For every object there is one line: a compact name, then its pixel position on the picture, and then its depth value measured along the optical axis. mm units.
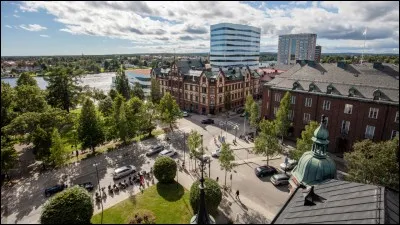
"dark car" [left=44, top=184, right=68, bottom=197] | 25891
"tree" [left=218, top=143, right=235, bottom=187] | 29234
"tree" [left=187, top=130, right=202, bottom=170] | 33969
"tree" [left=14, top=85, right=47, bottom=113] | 38988
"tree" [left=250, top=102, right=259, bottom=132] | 48000
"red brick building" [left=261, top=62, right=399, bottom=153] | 31281
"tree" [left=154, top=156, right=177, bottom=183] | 28797
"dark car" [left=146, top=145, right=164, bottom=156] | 39562
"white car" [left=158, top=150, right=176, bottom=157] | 38669
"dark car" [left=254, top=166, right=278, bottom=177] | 32312
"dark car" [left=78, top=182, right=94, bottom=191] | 28312
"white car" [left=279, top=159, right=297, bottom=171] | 33709
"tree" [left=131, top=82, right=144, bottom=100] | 72000
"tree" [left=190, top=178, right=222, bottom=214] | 21269
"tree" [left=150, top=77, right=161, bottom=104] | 67350
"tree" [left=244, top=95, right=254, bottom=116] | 53038
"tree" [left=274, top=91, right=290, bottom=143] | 39688
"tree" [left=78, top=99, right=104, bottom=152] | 36219
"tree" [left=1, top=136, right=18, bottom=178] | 18719
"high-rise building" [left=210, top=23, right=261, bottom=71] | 127500
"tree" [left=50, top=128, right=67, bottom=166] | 28922
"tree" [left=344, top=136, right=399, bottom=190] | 19219
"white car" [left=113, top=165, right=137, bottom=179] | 31620
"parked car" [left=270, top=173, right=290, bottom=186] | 30164
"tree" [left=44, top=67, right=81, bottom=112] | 50656
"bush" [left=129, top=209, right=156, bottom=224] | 14983
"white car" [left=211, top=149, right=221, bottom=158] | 38438
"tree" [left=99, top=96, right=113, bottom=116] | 57162
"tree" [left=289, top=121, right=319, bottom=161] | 29358
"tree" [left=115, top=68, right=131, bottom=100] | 71750
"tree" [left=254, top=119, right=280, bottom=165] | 33219
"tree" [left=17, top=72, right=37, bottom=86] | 65050
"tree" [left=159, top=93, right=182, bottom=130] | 49250
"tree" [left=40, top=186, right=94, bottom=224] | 18083
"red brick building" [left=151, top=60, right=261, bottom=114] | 62562
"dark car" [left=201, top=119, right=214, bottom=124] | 56719
